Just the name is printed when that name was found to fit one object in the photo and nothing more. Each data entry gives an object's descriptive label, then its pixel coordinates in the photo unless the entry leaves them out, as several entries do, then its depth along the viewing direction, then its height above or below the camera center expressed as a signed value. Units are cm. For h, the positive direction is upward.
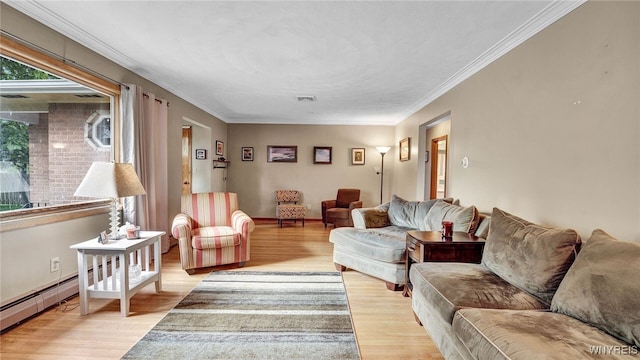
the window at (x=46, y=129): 210 +36
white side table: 217 -82
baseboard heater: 199 -103
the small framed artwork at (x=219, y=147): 594 +51
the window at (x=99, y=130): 286 +42
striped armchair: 306 -71
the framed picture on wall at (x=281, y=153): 652 +43
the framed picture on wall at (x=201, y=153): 571 +35
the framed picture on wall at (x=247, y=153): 655 +43
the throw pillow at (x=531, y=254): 152 -47
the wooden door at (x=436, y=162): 515 +22
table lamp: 221 -11
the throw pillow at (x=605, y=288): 112 -50
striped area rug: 180 -115
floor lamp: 610 +49
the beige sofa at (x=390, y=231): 268 -68
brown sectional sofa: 111 -66
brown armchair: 562 -74
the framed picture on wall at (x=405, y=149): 523 +46
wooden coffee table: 227 -62
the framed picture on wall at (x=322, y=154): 651 +40
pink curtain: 301 +21
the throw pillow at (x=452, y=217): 260 -43
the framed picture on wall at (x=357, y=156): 652 +38
